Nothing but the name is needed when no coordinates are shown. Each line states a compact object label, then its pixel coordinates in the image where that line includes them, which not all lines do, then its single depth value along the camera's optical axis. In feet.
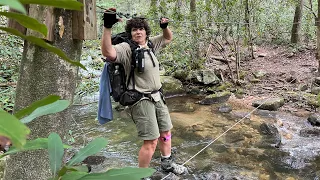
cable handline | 7.82
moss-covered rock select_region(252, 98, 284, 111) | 21.21
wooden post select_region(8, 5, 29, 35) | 5.69
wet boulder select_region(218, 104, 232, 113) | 21.55
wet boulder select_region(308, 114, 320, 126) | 17.78
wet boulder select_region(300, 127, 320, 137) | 16.24
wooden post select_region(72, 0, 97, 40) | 5.81
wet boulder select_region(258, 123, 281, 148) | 14.87
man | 9.46
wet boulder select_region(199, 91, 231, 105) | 24.21
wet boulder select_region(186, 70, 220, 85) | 28.63
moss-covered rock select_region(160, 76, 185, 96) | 27.76
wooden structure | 5.53
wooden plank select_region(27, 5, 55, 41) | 5.49
